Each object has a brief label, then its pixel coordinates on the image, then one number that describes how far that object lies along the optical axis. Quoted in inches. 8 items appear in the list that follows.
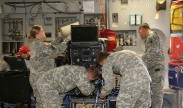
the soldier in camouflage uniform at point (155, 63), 212.2
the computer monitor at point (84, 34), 182.4
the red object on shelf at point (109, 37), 226.8
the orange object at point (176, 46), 216.0
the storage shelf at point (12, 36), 274.4
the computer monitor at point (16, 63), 239.8
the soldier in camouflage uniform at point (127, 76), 148.2
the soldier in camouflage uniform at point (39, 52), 190.2
